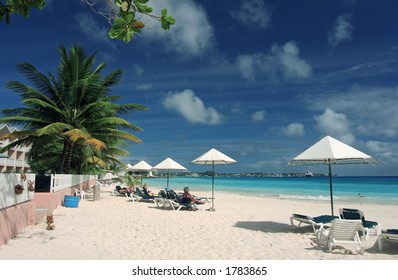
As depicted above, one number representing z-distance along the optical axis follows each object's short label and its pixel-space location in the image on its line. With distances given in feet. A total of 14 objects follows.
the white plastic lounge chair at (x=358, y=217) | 23.46
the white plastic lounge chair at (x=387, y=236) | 19.93
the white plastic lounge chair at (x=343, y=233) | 20.24
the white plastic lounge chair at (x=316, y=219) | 24.86
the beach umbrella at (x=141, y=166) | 74.26
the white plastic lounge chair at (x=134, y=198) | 56.21
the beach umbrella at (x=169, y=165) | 57.63
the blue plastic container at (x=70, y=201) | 41.50
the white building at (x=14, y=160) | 122.31
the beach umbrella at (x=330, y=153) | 25.50
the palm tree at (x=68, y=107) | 47.83
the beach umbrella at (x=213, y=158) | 41.34
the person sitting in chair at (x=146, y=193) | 52.55
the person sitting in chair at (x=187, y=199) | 41.27
